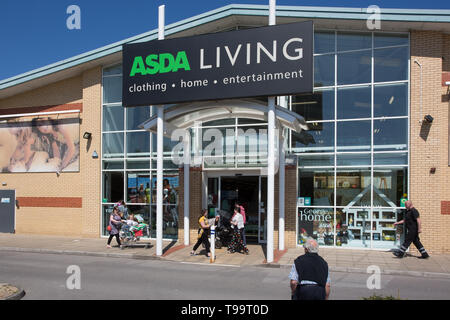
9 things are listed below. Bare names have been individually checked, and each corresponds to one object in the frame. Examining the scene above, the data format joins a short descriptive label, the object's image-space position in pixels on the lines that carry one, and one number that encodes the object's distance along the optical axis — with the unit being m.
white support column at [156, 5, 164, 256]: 13.38
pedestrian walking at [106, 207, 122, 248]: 14.57
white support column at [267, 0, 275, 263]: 12.06
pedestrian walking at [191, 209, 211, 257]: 13.14
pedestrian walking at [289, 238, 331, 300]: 4.80
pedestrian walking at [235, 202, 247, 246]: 13.77
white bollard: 12.48
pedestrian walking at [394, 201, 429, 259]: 12.32
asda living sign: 12.02
